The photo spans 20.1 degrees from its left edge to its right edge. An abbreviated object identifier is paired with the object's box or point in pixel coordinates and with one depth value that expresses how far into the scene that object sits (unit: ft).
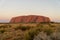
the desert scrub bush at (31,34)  47.62
